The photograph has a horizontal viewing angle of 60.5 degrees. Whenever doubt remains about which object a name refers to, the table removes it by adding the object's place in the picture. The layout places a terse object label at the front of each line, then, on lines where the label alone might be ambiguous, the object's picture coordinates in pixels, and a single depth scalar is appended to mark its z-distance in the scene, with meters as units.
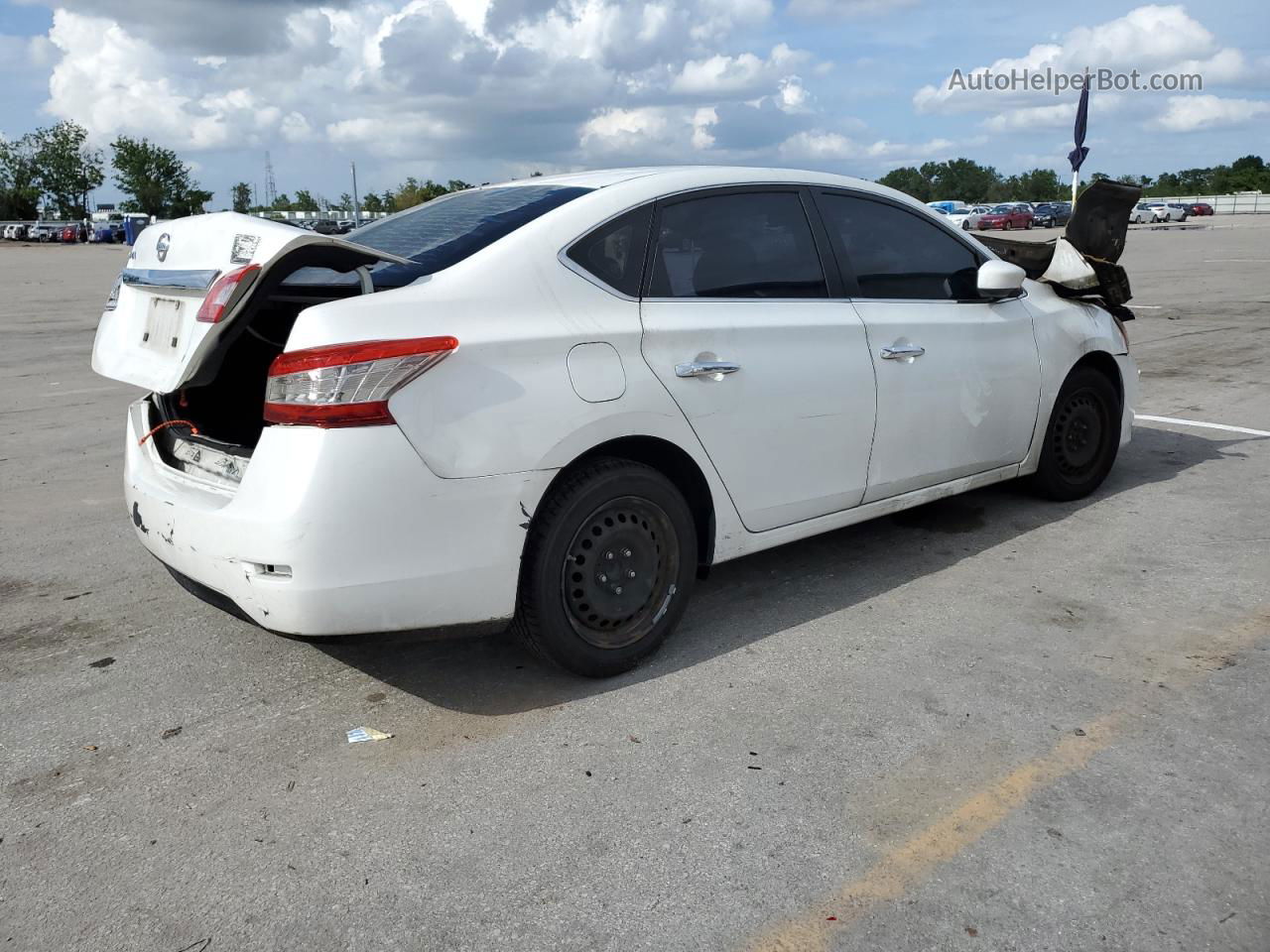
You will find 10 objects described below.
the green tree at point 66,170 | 97.06
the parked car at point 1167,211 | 67.25
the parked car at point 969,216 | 55.69
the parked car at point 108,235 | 71.31
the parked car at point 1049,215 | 61.00
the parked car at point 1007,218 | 56.19
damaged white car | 3.10
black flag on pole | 30.00
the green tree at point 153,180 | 94.31
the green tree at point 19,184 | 94.81
